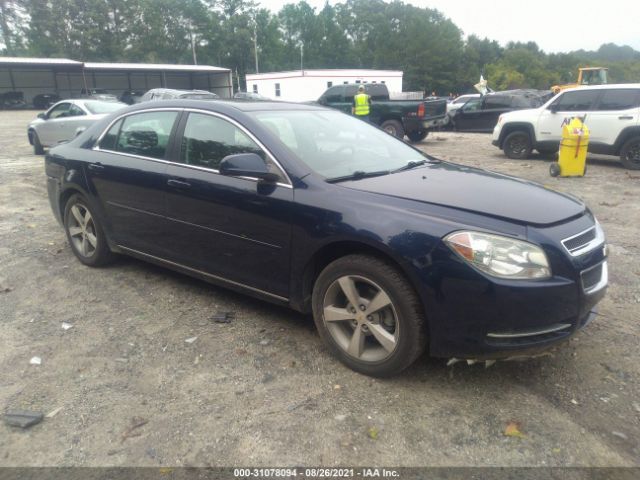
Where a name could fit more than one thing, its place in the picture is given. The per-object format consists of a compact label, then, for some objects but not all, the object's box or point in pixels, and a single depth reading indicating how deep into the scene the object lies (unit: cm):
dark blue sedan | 271
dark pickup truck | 1499
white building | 3966
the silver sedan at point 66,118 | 1234
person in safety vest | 1420
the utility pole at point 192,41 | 7775
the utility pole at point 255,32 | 7781
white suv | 1037
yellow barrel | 956
